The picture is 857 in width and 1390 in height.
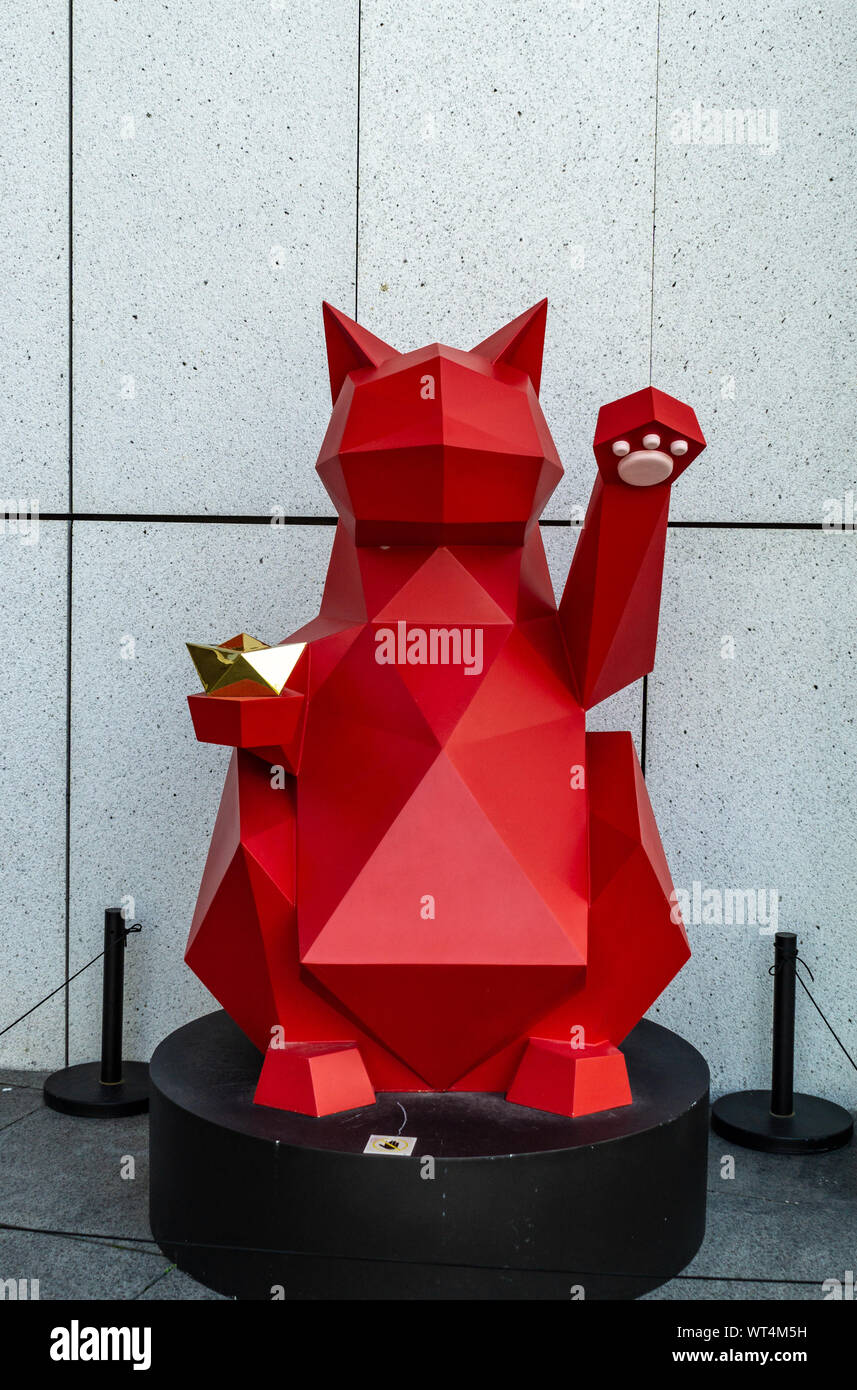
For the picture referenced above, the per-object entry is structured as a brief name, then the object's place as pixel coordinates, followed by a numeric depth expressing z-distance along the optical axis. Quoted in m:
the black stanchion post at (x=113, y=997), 3.43
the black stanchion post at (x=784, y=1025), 3.27
